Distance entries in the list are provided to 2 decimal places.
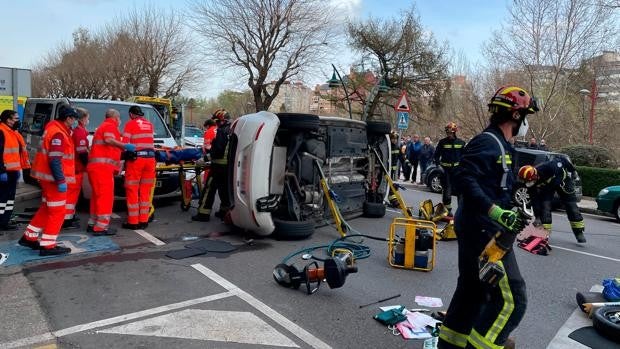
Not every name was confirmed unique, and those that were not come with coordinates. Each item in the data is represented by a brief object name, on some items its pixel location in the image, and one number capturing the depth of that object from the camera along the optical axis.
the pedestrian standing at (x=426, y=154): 17.76
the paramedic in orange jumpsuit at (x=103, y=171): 6.59
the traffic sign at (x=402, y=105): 15.10
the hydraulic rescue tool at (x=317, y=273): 4.43
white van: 8.70
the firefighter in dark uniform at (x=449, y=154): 9.28
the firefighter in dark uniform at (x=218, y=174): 7.55
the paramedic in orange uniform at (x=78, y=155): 6.79
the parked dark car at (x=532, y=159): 12.29
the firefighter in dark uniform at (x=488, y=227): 2.76
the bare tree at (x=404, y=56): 28.53
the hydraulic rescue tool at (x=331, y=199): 6.80
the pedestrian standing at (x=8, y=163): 6.84
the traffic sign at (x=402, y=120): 15.43
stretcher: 8.04
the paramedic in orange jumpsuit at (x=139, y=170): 6.97
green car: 11.41
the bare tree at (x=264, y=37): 26.38
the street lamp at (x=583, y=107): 26.22
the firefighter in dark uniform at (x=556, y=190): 7.55
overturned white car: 6.30
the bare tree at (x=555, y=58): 20.16
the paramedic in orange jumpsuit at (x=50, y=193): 5.48
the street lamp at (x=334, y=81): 18.70
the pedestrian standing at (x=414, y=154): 18.52
